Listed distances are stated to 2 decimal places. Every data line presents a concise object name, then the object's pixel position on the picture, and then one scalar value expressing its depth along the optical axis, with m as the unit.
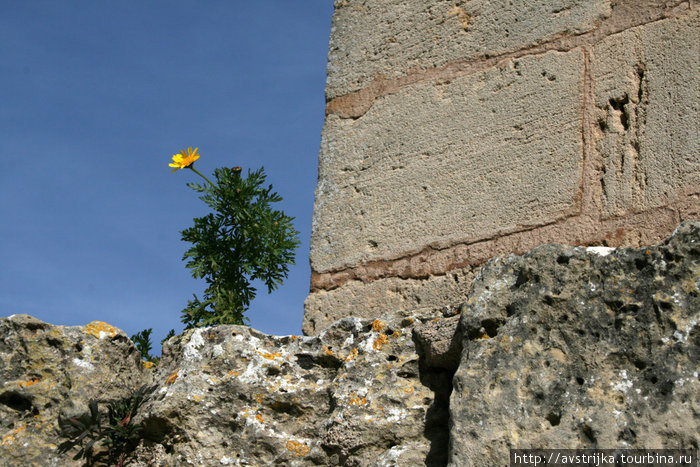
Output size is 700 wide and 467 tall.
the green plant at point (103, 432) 2.98
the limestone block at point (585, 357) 2.29
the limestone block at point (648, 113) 3.39
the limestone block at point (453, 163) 3.67
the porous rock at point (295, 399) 2.80
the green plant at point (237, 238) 4.24
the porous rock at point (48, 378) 2.98
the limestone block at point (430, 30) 3.95
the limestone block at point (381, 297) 3.76
